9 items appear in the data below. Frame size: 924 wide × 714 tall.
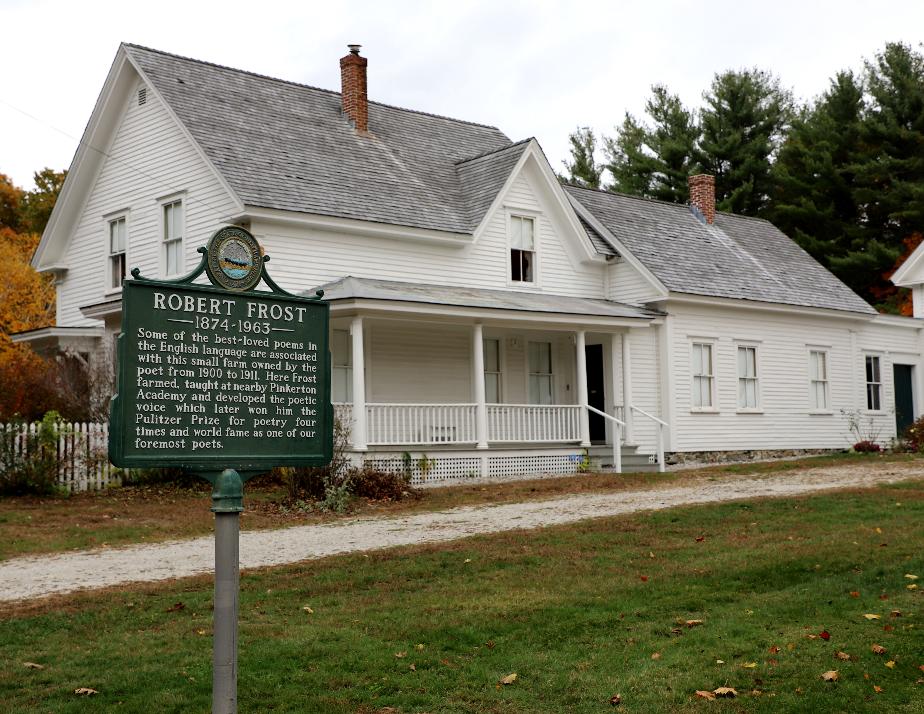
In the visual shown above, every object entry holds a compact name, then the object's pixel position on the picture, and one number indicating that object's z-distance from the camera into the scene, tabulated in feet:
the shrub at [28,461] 58.90
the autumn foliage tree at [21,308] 81.56
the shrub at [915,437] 85.51
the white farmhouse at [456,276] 71.82
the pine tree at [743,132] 162.71
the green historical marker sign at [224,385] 19.67
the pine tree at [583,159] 185.68
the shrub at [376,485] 57.77
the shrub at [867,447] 89.04
